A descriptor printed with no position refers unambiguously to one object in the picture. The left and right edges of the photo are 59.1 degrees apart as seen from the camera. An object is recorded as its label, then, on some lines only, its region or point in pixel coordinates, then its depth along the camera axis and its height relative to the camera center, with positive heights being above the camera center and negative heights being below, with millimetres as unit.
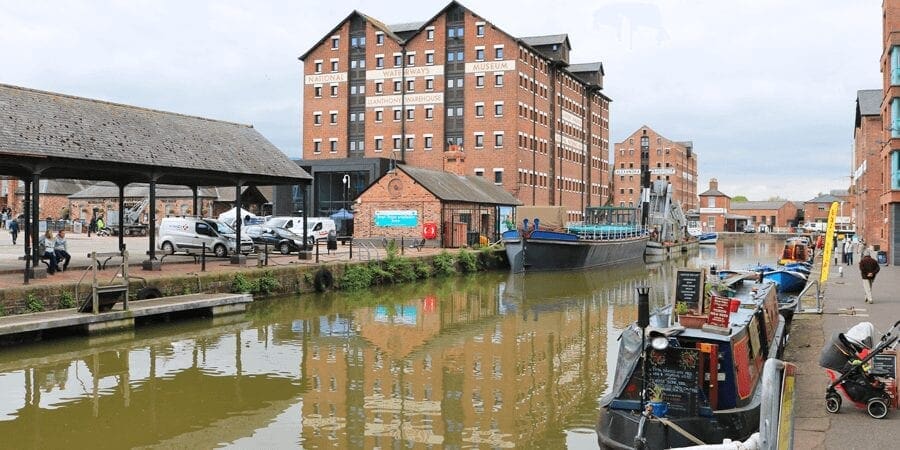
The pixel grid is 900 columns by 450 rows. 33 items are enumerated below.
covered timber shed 19656 +1978
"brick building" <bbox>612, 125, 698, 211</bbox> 105812 +7972
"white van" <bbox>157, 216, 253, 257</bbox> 29219 -747
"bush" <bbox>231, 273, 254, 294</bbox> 23217 -2007
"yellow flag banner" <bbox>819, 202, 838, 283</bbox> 21328 -565
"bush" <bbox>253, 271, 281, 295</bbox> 24172 -2071
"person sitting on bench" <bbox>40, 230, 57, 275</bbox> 20438 -871
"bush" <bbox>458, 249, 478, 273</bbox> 36438 -1948
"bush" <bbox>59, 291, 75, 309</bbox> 18172 -1952
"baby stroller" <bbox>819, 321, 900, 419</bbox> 9016 -1761
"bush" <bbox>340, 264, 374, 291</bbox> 28078 -2150
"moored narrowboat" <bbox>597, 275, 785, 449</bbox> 8344 -1894
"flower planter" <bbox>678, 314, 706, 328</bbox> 9320 -1176
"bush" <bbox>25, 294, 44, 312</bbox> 17422 -1965
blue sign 43200 -44
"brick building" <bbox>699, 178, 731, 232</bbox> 123938 +1891
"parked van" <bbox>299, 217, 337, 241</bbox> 41594 -517
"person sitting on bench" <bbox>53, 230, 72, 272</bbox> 21156 -939
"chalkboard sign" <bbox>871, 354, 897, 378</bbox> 9409 -1702
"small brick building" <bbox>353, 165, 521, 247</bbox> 42688 +549
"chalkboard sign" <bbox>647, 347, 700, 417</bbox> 8633 -1688
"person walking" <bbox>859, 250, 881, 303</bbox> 19234 -1147
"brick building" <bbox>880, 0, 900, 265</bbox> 32750 +3969
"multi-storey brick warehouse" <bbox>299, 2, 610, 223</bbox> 58781 +9233
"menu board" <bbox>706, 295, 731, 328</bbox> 9266 -1070
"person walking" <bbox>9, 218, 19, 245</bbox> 35469 -615
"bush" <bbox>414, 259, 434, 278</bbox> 32500 -2085
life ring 42312 -626
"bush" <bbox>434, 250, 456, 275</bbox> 34159 -1960
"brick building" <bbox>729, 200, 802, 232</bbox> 128875 +1393
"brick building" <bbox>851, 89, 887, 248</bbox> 45219 +3421
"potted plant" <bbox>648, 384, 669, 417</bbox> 8500 -1961
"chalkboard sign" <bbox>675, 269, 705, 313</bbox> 10859 -917
